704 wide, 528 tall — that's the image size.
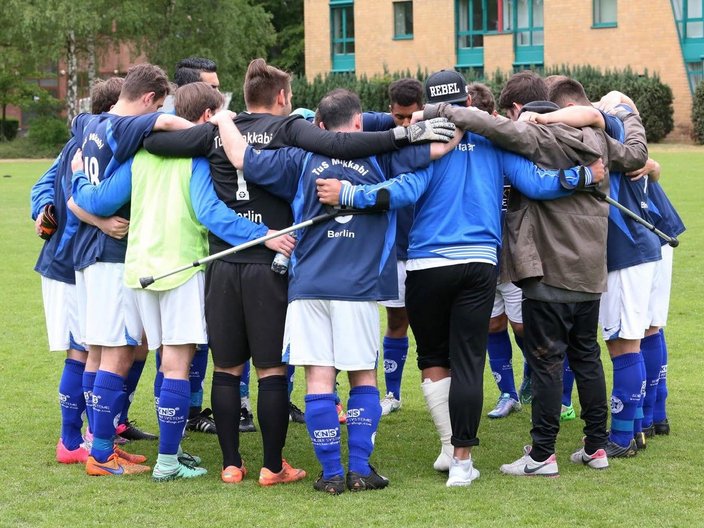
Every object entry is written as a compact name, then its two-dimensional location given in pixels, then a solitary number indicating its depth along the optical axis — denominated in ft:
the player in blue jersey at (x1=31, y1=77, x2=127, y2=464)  42.68
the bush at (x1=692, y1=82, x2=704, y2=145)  278.58
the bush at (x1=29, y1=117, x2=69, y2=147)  329.79
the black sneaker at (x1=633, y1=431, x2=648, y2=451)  43.14
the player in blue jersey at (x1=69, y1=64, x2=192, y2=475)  40.14
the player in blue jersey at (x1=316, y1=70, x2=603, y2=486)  37.73
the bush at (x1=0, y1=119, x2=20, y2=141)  367.76
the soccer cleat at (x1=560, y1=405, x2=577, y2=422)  48.72
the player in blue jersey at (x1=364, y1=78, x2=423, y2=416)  43.34
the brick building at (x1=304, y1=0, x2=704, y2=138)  297.53
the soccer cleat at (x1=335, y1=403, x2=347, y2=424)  49.49
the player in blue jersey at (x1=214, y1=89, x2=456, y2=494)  37.04
